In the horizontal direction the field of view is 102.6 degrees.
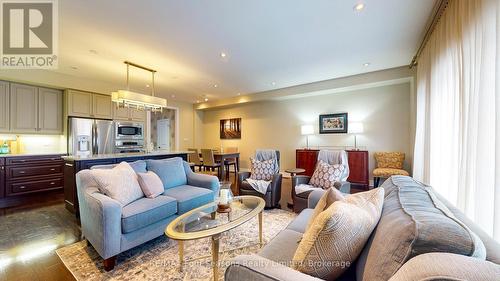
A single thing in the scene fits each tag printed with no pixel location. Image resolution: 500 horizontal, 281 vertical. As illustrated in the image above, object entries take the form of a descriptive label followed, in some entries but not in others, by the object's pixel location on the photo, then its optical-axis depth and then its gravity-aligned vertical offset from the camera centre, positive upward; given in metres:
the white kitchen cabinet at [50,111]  4.24 +0.57
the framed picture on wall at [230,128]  7.13 +0.37
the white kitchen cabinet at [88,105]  4.47 +0.77
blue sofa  1.79 -0.77
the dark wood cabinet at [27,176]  3.54 -0.74
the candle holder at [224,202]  2.03 -0.65
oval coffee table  1.53 -0.74
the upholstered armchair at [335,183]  2.75 -0.62
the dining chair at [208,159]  5.59 -0.59
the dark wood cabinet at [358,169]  4.53 -0.67
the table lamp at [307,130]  5.39 +0.24
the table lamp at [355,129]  4.77 +0.26
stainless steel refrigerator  4.38 +0.03
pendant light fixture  3.55 +0.71
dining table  5.54 -0.53
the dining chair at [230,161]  6.11 -0.72
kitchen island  2.89 -0.43
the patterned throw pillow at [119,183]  2.08 -0.50
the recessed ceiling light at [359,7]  2.15 +1.45
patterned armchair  4.05 -0.55
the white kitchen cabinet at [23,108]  3.90 +0.57
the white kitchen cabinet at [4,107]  3.77 +0.56
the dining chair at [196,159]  6.03 -0.64
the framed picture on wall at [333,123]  5.12 +0.42
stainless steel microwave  5.17 +0.18
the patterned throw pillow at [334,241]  0.88 -0.46
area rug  1.72 -1.18
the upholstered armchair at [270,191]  3.24 -0.86
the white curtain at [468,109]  1.34 +0.27
